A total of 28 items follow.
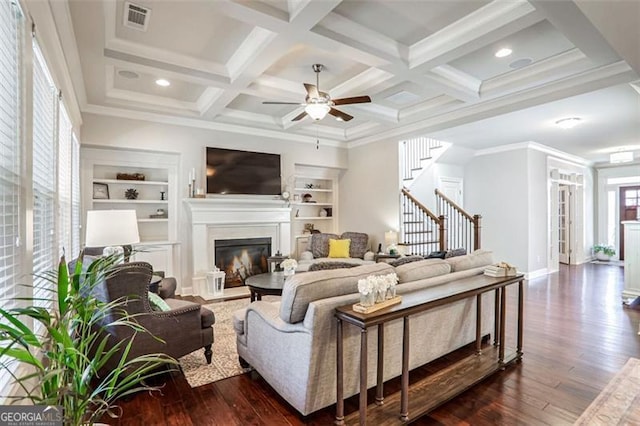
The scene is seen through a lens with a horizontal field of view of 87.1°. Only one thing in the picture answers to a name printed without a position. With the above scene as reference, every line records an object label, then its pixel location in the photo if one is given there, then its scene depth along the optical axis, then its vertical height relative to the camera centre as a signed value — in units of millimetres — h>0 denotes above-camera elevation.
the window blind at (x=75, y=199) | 4260 +229
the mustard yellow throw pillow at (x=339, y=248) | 6383 -617
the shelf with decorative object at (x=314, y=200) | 7145 +340
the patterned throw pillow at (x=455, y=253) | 3992 -446
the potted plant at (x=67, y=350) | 1053 -451
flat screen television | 5775 +784
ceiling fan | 3682 +1277
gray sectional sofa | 2127 -868
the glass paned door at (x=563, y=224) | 8690 -224
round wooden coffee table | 3707 -786
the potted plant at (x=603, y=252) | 9164 -996
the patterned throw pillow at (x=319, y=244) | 6547 -557
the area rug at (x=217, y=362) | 2814 -1339
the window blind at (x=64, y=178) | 3379 +412
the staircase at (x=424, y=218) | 6389 -49
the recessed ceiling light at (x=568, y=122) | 5242 +1487
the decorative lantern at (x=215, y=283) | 5473 -1097
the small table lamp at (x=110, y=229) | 2801 -111
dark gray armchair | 2418 -845
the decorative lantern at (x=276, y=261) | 5441 -743
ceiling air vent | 2879 +1775
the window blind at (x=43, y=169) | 2355 +368
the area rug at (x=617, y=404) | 2234 -1351
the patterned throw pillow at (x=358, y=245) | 6535 -573
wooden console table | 1995 -1114
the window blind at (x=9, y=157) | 1589 +300
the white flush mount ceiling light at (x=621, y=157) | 6578 +1167
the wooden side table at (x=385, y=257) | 5644 -701
